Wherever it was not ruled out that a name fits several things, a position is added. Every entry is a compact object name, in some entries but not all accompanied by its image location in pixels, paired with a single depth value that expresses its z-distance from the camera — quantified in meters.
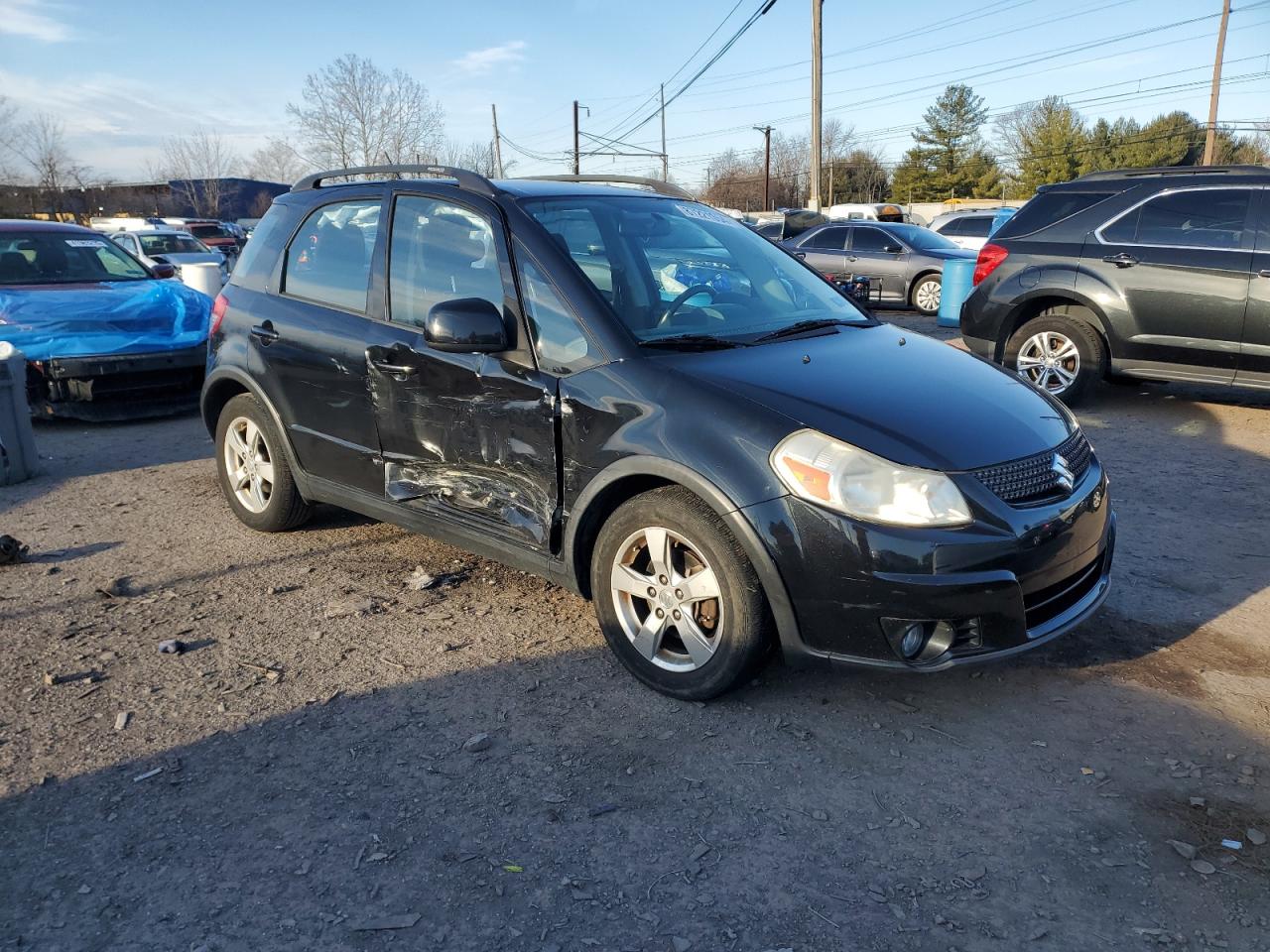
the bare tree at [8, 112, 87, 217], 43.18
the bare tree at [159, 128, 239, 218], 57.00
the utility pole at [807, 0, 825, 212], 22.30
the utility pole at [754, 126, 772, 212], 62.03
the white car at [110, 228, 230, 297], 18.39
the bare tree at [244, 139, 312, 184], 56.78
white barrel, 13.67
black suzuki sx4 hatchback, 2.98
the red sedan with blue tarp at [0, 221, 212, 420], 7.70
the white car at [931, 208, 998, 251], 20.86
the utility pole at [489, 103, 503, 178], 54.57
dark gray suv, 7.04
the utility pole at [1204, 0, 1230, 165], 34.00
